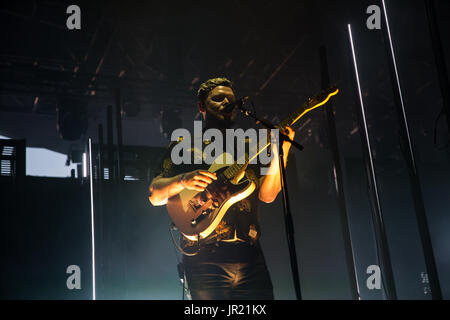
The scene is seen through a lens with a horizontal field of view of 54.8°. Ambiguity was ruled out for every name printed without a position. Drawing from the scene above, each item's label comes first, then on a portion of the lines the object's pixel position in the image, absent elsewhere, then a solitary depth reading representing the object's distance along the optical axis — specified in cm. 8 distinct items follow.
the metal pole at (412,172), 257
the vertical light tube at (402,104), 275
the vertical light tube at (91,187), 472
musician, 224
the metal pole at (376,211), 296
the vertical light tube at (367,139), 303
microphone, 224
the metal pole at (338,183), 316
